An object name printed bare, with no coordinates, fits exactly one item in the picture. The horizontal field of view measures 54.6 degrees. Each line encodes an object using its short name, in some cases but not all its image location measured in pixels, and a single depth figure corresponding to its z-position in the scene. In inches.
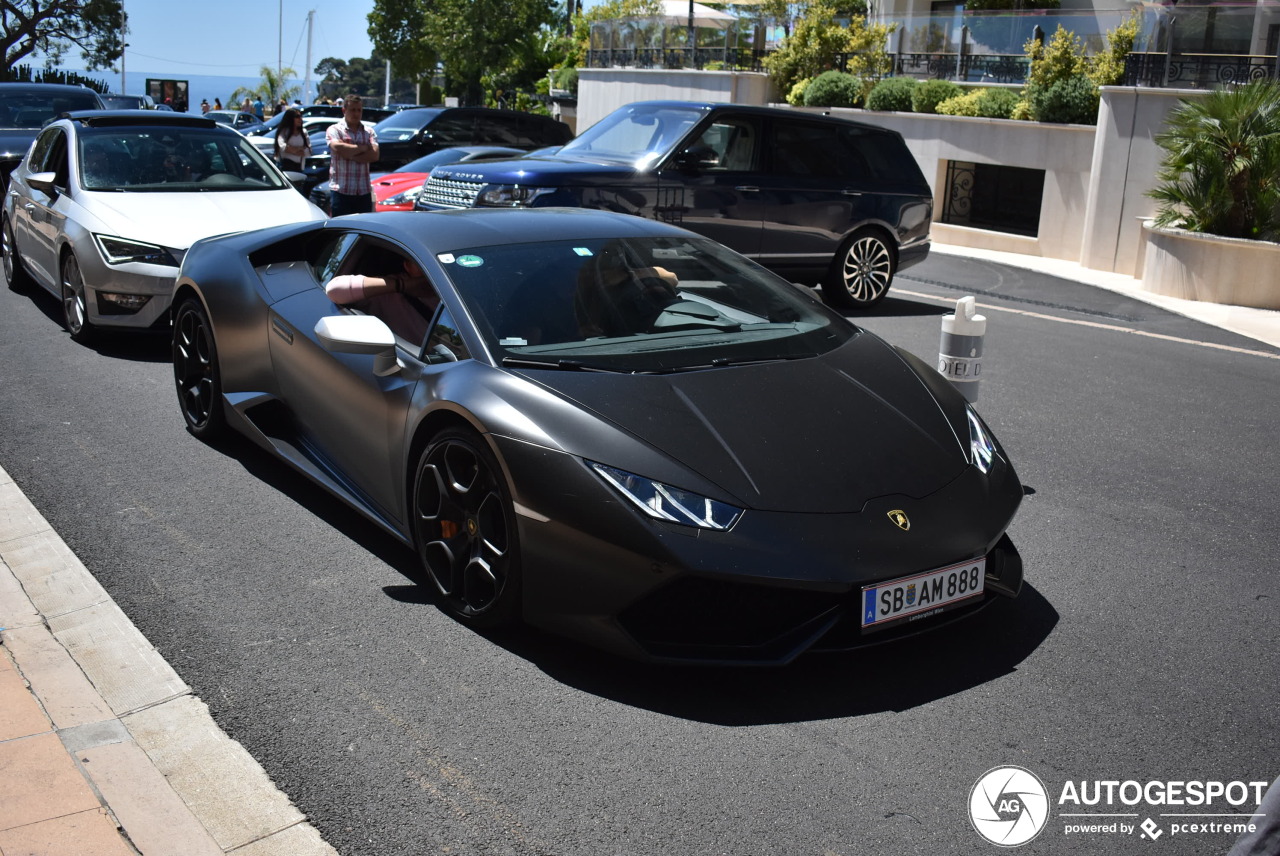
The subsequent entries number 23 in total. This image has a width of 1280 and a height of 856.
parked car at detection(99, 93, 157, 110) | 1152.2
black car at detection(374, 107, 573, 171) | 776.3
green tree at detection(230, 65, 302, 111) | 3019.2
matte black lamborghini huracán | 147.5
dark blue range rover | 423.2
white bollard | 243.3
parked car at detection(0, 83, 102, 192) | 562.3
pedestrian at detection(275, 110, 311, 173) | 608.1
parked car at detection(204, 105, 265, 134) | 1223.7
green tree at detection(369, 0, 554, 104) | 2213.3
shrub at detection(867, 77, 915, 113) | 874.1
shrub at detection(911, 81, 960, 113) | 856.9
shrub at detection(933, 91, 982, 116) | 825.5
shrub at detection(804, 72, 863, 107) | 929.5
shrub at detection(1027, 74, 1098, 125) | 749.9
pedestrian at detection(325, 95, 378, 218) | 449.1
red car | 556.1
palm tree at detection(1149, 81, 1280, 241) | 553.6
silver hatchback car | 327.0
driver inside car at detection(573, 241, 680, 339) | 186.5
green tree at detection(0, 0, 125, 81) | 2012.8
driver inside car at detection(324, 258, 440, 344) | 189.9
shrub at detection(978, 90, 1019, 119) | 806.5
